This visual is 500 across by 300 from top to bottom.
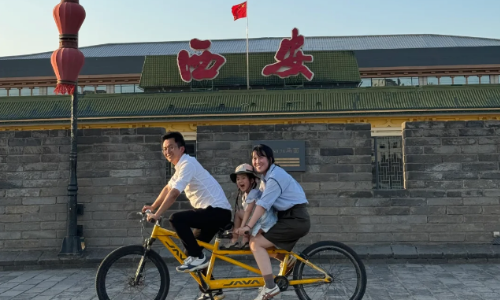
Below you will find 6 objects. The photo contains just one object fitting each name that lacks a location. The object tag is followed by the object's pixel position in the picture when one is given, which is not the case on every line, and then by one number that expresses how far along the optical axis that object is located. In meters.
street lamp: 8.19
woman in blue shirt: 4.64
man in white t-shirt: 4.72
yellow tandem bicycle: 4.77
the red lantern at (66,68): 8.53
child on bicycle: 4.75
